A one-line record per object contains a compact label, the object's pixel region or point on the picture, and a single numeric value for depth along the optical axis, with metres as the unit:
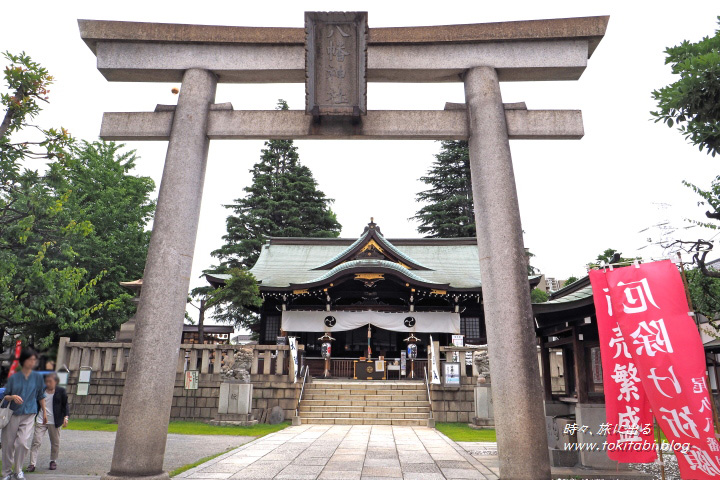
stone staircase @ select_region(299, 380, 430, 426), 14.12
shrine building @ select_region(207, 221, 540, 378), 20.36
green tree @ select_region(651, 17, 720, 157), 5.43
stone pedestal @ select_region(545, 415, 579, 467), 7.79
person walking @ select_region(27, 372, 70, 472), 6.90
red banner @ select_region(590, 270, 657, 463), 6.23
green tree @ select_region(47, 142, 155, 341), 21.62
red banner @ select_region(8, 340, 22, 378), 6.17
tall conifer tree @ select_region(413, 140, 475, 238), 37.81
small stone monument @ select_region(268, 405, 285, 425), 13.98
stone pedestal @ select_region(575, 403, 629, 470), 7.48
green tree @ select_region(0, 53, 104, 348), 8.33
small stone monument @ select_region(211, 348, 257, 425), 13.14
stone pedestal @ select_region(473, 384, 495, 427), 13.37
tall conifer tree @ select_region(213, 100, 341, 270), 35.72
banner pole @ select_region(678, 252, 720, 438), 5.41
